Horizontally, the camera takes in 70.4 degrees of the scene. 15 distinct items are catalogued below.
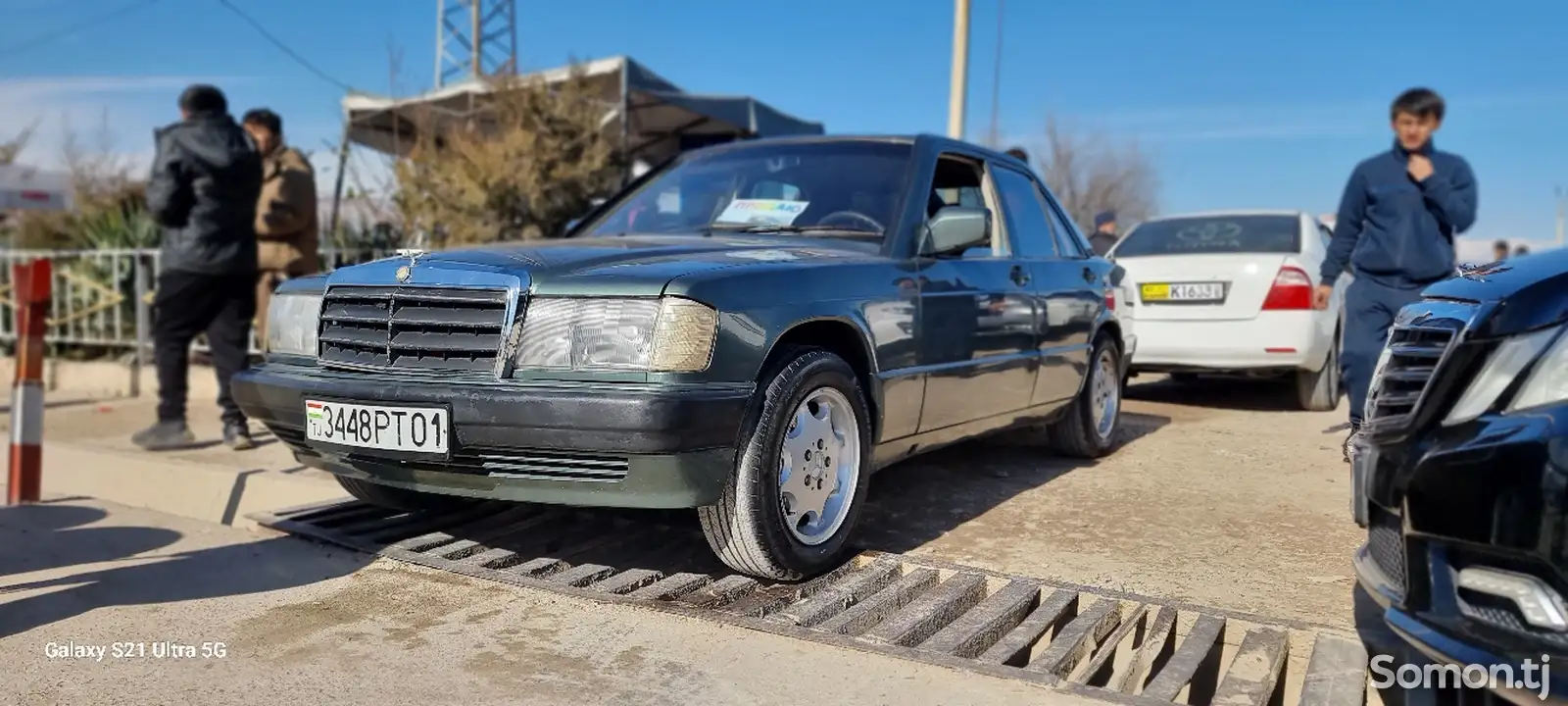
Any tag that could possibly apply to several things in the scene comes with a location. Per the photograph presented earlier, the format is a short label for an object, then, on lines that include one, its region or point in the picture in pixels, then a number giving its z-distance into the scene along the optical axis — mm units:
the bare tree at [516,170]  10328
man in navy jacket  4762
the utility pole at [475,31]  17719
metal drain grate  2602
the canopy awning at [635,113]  12094
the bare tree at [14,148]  18359
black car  1881
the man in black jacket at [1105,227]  6988
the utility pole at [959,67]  11125
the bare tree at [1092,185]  32094
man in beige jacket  6238
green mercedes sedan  2852
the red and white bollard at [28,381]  4484
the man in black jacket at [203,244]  5508
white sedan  6941
